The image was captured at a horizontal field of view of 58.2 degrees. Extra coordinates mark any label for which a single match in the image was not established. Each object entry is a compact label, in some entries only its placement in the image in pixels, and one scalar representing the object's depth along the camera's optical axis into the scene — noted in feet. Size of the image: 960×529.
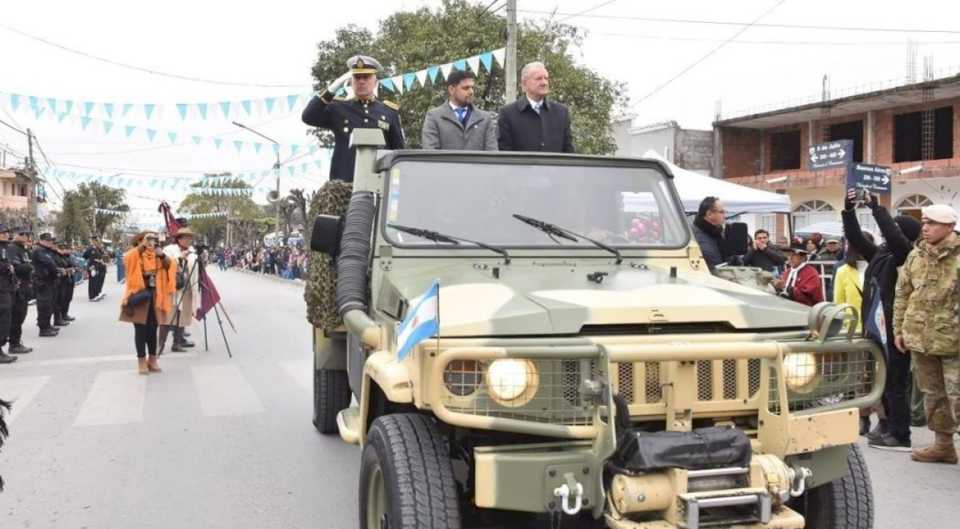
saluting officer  19.53
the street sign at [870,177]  29.12
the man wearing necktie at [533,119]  19.48
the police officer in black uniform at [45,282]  44.01
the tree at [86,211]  166.50
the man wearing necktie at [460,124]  18.62
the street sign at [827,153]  37.65
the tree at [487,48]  62.75
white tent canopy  41.75
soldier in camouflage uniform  18.49
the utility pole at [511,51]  52.44
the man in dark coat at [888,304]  20.47
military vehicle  9.25
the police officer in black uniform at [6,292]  34.27
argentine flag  9.28
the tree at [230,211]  267.18
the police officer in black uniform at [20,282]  38.47
